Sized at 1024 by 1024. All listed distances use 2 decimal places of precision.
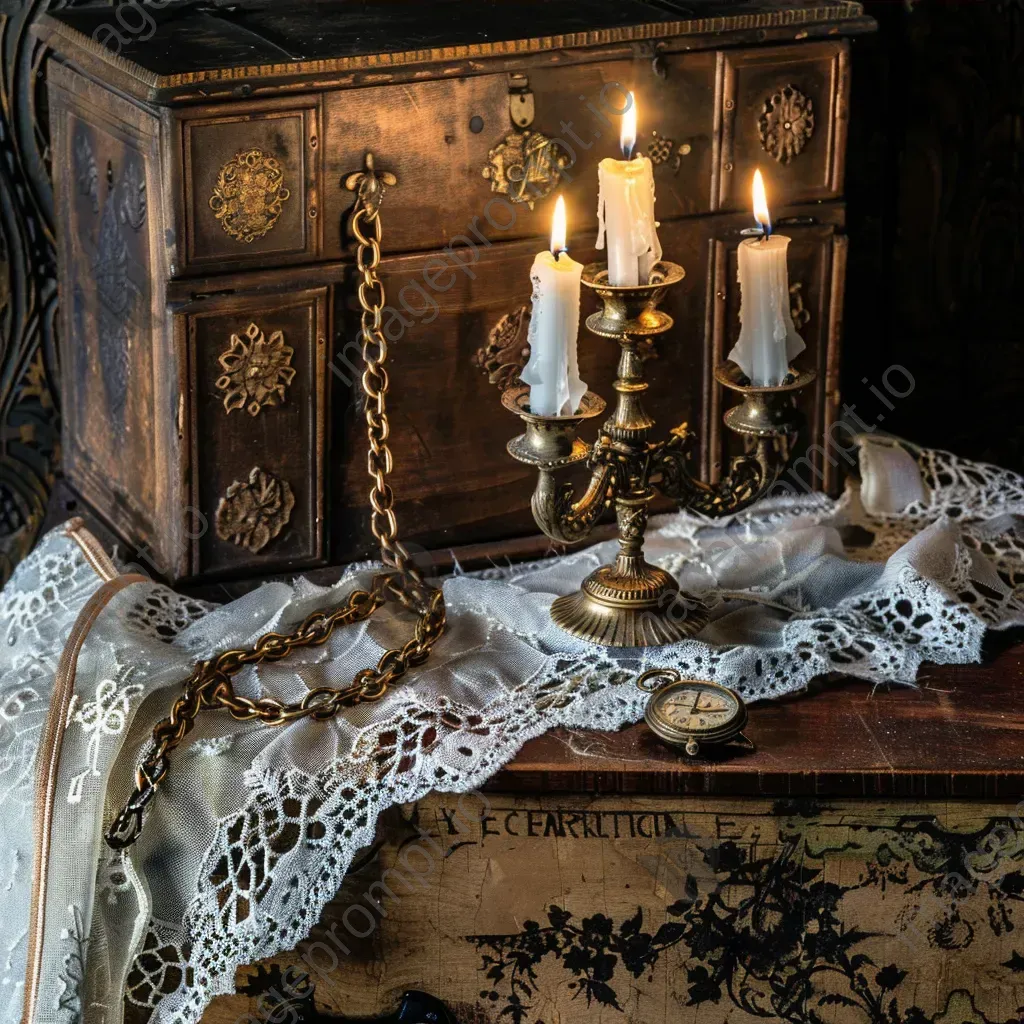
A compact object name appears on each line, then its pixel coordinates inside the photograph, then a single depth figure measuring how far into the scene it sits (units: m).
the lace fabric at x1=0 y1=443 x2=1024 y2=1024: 1.55
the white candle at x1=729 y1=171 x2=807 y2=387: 1.60
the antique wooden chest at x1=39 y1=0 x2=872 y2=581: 1.65
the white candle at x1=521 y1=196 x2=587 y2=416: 1.57
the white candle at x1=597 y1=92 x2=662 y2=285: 1.58
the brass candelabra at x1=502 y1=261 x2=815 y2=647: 1.60
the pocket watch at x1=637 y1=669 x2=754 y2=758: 1.58
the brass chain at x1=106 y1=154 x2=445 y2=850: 1.58
